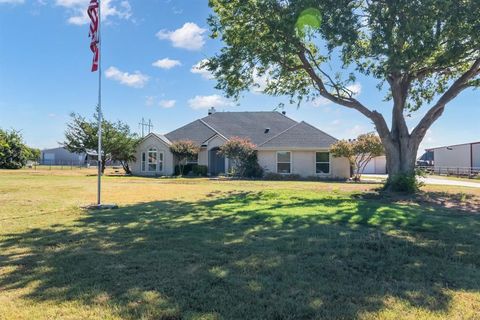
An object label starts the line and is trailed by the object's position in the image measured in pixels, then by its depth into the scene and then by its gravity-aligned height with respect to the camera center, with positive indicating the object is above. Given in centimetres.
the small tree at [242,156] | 2917 +82
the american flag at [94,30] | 1181 +396
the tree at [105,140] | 3358 +215
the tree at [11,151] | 4412 +169
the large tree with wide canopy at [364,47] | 1274 +437
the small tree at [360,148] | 2695 +129
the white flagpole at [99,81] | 1180 +245
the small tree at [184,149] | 3209 +138
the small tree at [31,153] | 4968 +168
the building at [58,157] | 7828 +199
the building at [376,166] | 5044 +21
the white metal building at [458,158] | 4112 +113
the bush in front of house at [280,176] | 2856 -63
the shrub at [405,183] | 1588 -60
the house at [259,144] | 3045 +175
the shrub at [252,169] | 2989 -13
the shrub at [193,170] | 3256 -25
